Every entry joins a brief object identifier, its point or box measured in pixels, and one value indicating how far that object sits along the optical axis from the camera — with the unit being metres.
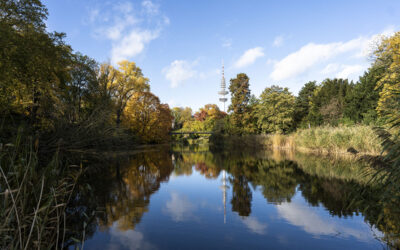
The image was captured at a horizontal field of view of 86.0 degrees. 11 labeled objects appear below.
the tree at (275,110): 32.94
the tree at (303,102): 41.06
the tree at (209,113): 62.93
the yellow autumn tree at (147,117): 32.00
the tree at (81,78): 21.38
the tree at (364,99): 25.25
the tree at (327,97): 33.47
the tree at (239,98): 34.41
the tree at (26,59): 9.12
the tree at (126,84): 29.08
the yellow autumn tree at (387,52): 20.81
